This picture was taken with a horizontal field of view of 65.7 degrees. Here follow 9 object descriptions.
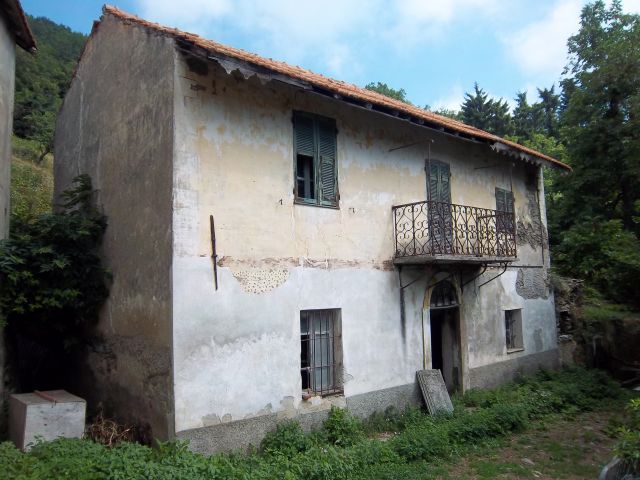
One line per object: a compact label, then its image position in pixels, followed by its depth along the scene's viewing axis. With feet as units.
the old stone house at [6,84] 28.58
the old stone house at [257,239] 23.61
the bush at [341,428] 26.71
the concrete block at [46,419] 22.58
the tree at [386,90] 148.46
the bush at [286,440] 24.35
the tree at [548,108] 127.88
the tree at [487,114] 112.78
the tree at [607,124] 48.83
